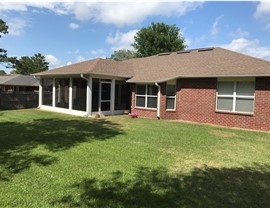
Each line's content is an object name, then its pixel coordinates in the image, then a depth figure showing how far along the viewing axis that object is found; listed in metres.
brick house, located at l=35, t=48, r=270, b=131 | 9.70
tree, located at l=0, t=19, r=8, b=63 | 16.82
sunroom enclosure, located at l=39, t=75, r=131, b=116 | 12.57
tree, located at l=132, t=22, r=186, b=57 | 35.32
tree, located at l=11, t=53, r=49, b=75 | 47.16
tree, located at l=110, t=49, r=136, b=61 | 52.06
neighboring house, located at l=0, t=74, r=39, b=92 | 24.67
